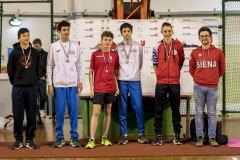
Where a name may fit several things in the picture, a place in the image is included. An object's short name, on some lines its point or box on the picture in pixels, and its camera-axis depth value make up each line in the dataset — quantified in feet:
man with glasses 18.61
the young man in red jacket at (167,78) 18.99
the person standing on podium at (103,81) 18.80
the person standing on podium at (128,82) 19.57
